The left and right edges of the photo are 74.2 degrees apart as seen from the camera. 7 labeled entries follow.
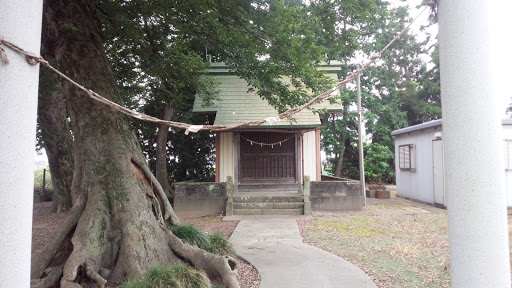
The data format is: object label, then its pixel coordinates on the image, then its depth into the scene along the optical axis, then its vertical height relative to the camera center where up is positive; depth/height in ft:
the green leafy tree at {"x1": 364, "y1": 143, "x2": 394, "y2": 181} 70.95 +1.55
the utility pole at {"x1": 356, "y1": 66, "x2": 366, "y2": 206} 45.48 +1.09
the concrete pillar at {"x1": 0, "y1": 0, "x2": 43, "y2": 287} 6.90 +0.55
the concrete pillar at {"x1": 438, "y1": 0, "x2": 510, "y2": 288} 7.23 +0.29
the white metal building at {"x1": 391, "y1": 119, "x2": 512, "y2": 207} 38.78 +0.56
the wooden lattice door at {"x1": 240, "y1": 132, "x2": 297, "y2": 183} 47.44 +0.96
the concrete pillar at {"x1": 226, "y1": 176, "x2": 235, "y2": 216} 38.52 -3.00
